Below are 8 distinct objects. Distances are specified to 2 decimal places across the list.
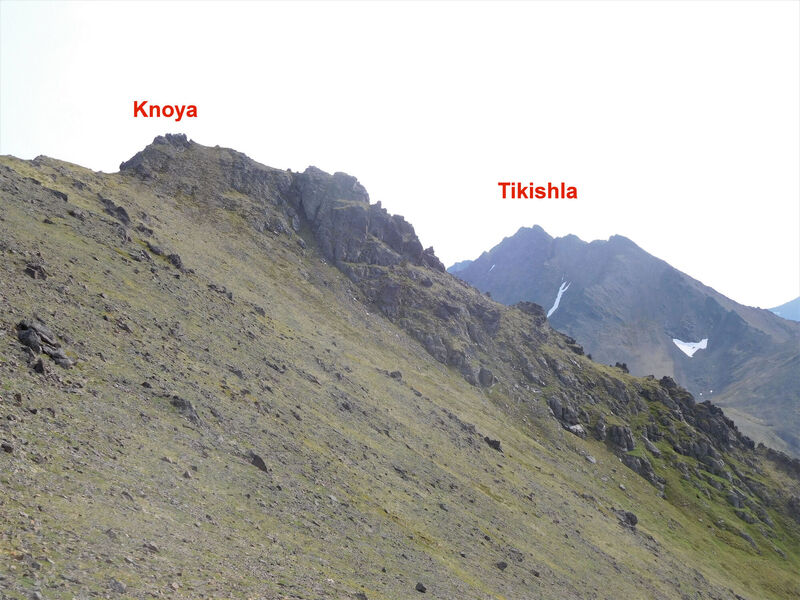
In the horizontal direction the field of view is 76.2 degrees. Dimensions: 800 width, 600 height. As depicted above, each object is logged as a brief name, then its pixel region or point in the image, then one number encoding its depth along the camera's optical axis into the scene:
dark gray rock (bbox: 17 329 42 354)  30.61
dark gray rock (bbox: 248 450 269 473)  35.06
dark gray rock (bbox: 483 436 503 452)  82.50
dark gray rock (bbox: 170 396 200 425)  35.56
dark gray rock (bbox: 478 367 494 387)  119.19
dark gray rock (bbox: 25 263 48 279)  40.28
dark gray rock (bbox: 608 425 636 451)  124.62
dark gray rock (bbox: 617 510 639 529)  85.44
